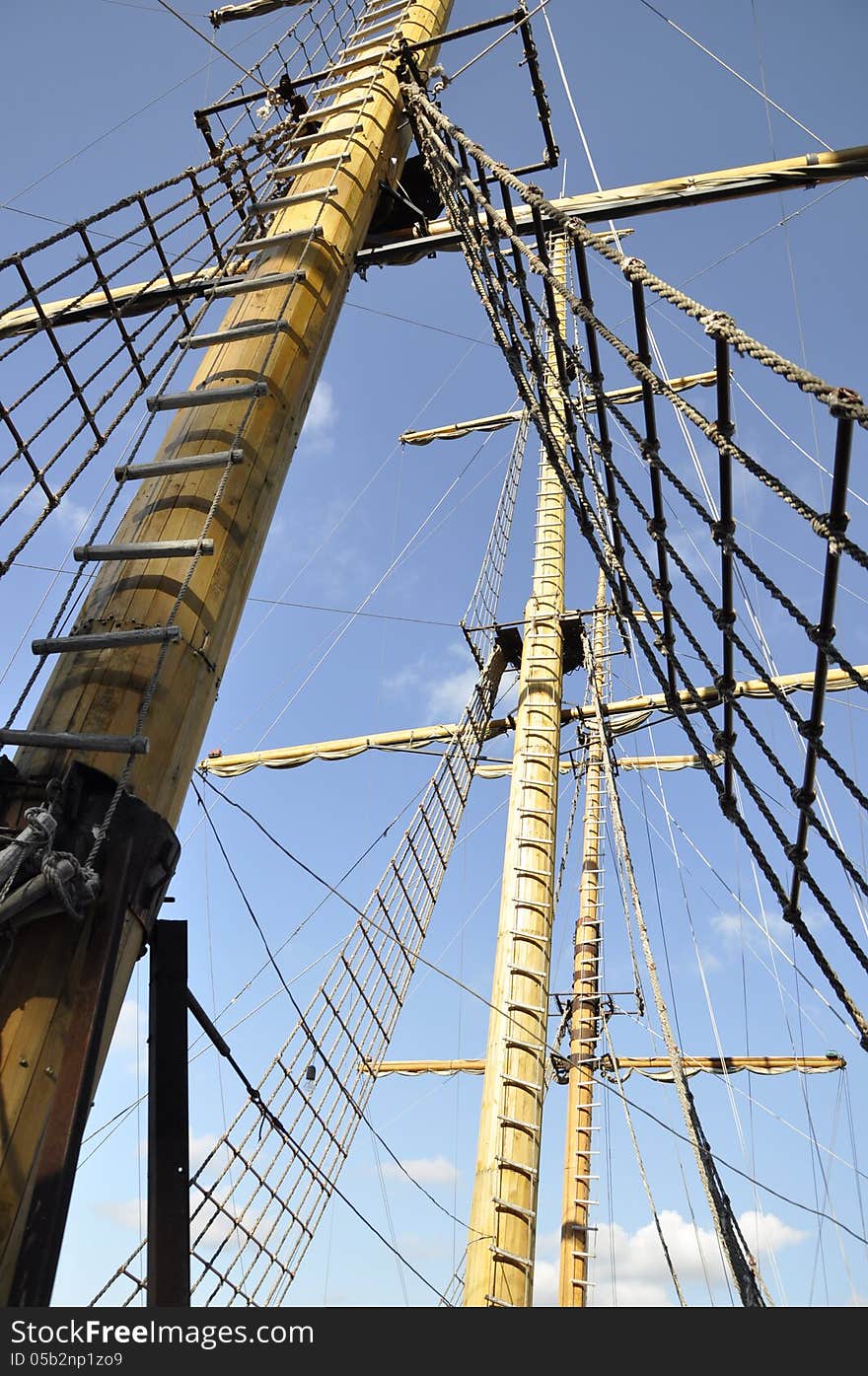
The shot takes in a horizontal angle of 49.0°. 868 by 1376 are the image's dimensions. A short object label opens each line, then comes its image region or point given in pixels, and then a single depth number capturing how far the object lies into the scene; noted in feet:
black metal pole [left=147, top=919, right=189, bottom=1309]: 6.25
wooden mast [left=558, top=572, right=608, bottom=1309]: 38.18
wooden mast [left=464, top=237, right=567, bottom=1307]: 18.90
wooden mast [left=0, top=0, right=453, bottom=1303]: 5.80
